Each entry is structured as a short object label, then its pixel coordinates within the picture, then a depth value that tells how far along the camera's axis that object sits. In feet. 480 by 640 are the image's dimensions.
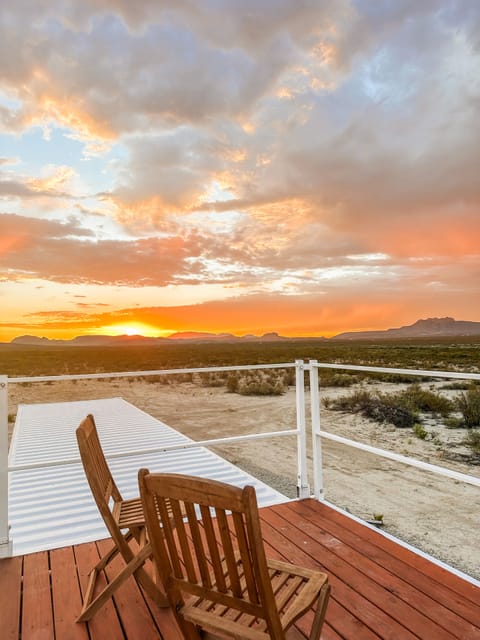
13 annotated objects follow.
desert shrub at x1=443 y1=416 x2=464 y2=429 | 45.70
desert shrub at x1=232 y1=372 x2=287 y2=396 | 74.90
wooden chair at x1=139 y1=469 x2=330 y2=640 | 3.79
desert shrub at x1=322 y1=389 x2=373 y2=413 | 55.57
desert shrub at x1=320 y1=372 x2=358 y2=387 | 77.09
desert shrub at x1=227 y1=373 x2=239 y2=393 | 81.05
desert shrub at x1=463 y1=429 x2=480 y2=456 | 36.25
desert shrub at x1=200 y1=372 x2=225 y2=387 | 92.89
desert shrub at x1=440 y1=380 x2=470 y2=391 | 67.36
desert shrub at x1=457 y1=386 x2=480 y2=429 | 45.11
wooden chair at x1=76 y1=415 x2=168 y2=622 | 6.14
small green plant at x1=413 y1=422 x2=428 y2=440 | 41.66
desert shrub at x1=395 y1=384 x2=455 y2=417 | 52.54
